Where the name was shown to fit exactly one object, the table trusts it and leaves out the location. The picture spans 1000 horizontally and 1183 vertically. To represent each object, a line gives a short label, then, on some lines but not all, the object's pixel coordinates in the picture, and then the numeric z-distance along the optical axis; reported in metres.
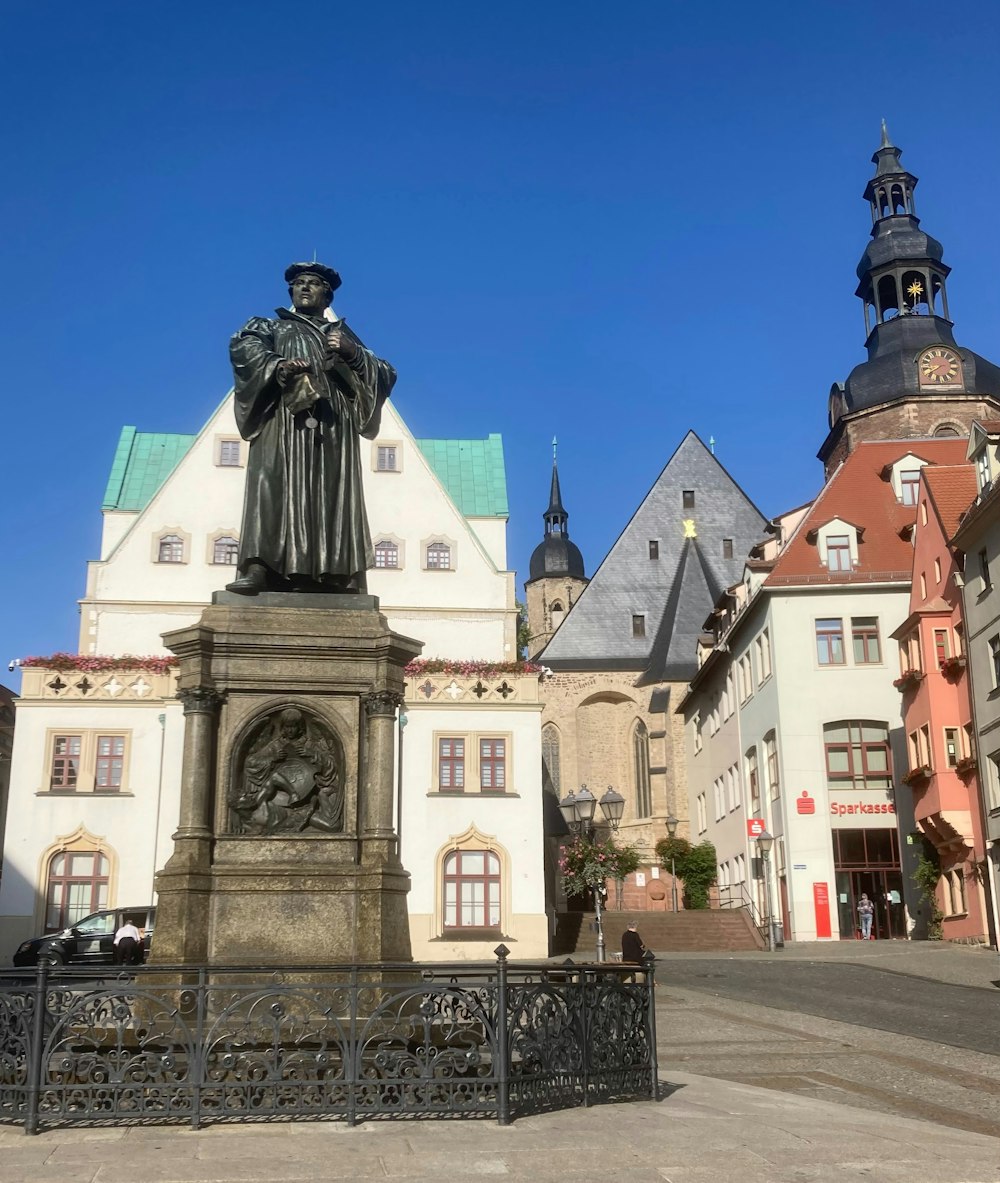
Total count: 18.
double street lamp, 23.02
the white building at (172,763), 31.62
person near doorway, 35.72
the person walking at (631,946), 18.62
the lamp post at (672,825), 57.85
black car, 24.75
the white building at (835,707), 36.94
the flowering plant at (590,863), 27.05
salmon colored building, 31.58
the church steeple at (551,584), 88.19
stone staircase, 35.62
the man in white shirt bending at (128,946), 22.17
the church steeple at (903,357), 59.94
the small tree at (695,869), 47.72
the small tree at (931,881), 33.72
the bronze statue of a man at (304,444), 10.46
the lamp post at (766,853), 38.03
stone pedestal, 9.22
